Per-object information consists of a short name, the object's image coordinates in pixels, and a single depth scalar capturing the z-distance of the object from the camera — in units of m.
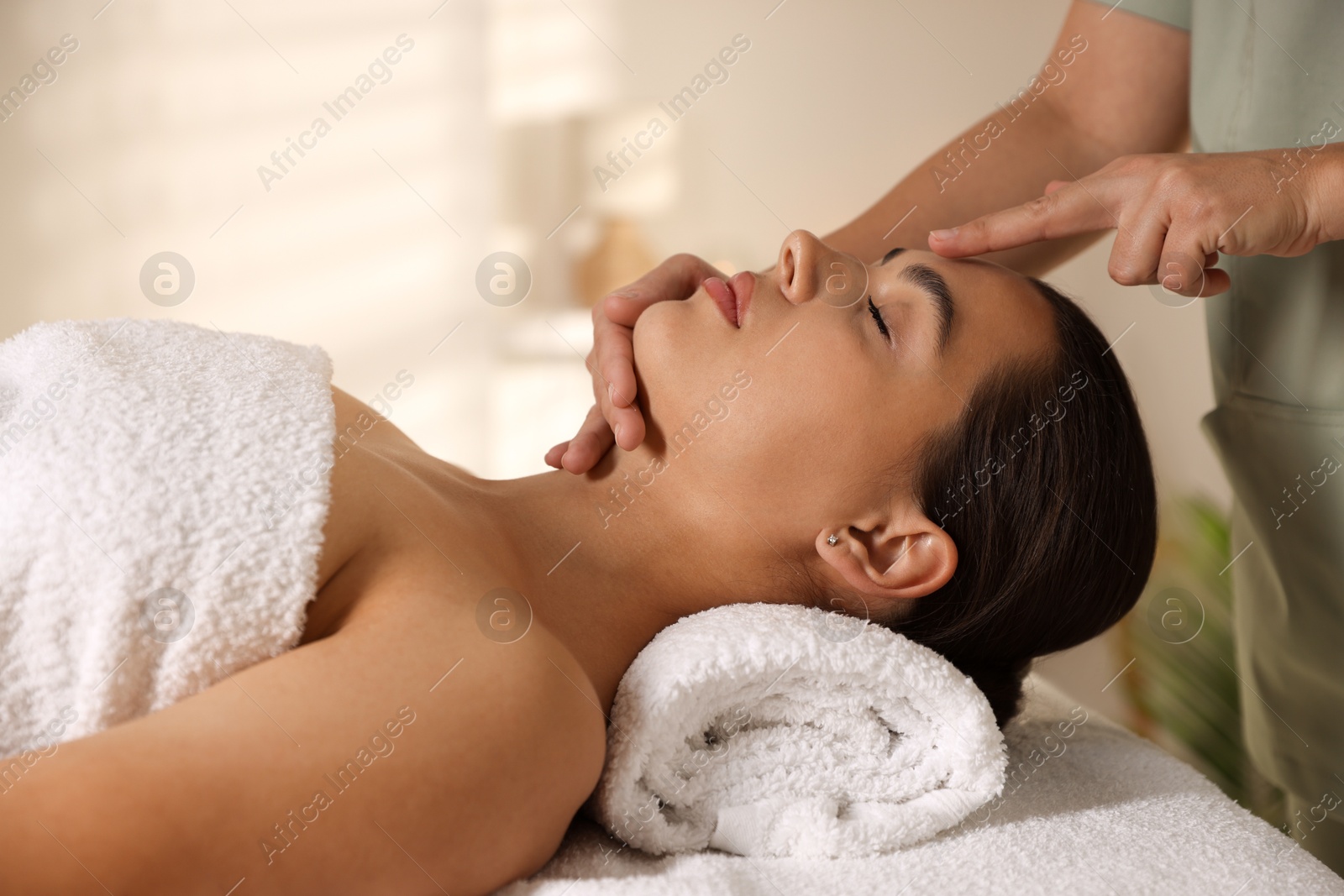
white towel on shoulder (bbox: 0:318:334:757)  0.71
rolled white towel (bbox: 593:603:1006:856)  0.82
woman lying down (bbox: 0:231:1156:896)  0.63
